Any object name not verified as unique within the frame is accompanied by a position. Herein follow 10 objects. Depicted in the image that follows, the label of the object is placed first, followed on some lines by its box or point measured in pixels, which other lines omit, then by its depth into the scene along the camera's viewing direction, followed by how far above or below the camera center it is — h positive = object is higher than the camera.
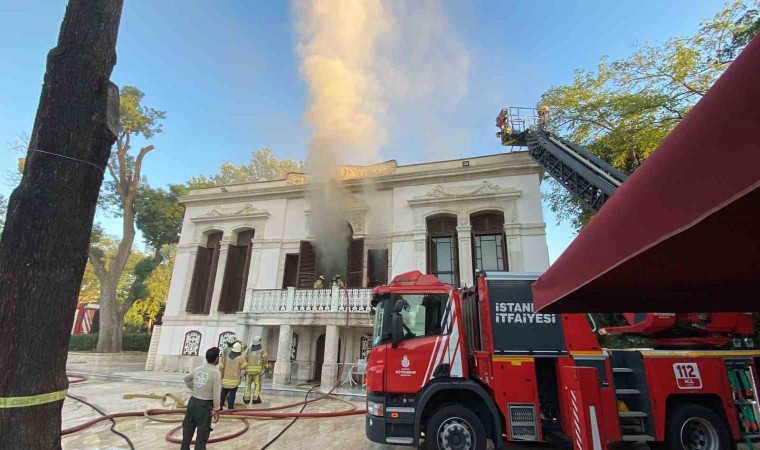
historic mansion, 13.07 +3.41
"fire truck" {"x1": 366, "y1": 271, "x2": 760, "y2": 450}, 5.38 -0.58
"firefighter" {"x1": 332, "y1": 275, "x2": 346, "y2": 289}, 13.16 +1.84
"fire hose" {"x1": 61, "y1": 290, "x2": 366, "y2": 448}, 6.50 -1.84
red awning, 0.86 +0.41
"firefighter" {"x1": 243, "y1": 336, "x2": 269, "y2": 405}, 9.66 -1.04
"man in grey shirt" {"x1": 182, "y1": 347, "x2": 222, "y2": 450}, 5.09 -1.05
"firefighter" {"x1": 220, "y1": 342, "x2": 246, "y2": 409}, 8.45 -1.04
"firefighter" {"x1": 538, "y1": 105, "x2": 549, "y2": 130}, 14.84 +9.20
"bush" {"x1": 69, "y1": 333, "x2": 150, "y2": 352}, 23.39 -1.04
